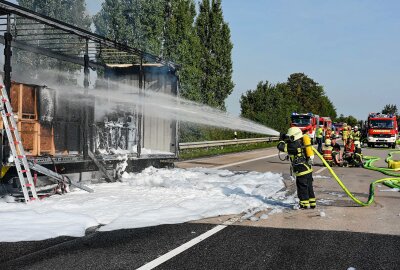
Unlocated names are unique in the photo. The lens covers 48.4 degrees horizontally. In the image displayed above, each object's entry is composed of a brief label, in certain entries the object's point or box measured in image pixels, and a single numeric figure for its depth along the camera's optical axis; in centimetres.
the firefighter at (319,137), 2548
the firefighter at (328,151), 1884
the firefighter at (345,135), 1929
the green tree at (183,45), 2897
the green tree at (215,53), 3638
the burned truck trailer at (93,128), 904
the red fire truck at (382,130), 3684
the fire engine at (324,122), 4443
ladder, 747
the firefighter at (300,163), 826
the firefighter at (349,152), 1862
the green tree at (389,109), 13202
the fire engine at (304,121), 3516
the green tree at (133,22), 2758
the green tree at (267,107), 4372
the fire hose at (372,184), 891
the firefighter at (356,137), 1832
